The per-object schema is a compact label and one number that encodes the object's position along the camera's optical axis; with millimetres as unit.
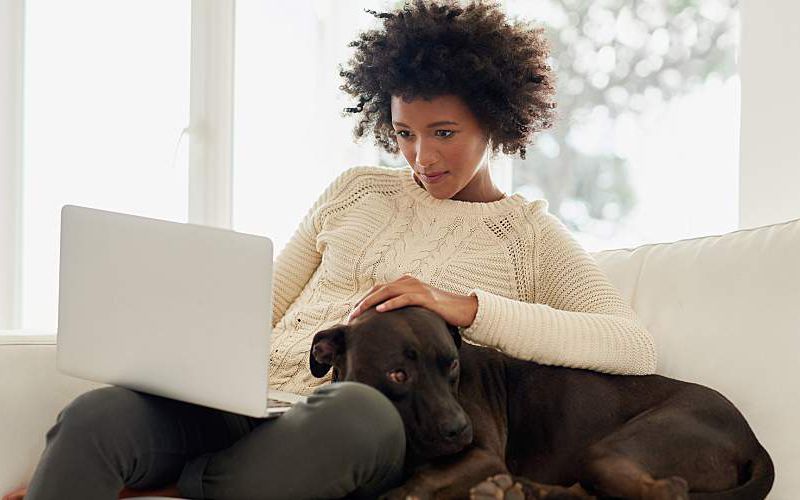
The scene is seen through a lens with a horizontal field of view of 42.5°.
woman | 1537
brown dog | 1653
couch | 1949
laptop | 1498
